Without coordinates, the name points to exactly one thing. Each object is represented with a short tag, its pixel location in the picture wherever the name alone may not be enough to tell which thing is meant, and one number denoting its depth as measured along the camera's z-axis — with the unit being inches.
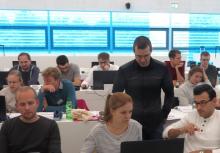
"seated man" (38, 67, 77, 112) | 157.4
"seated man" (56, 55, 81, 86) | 223.1
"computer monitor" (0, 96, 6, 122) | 137.9
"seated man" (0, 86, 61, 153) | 96.7
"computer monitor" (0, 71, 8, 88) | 224.5
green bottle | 147.4
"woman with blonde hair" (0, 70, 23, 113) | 162.2
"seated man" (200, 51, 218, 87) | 262.8
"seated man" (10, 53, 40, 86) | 236.1
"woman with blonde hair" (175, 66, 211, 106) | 180.2
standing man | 119.3
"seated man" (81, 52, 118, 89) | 251.4
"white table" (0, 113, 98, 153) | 145.1
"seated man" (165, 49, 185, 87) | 243.0
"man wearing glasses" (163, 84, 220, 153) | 101.7
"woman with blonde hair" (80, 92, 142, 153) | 90.7
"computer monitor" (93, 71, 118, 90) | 218.5
